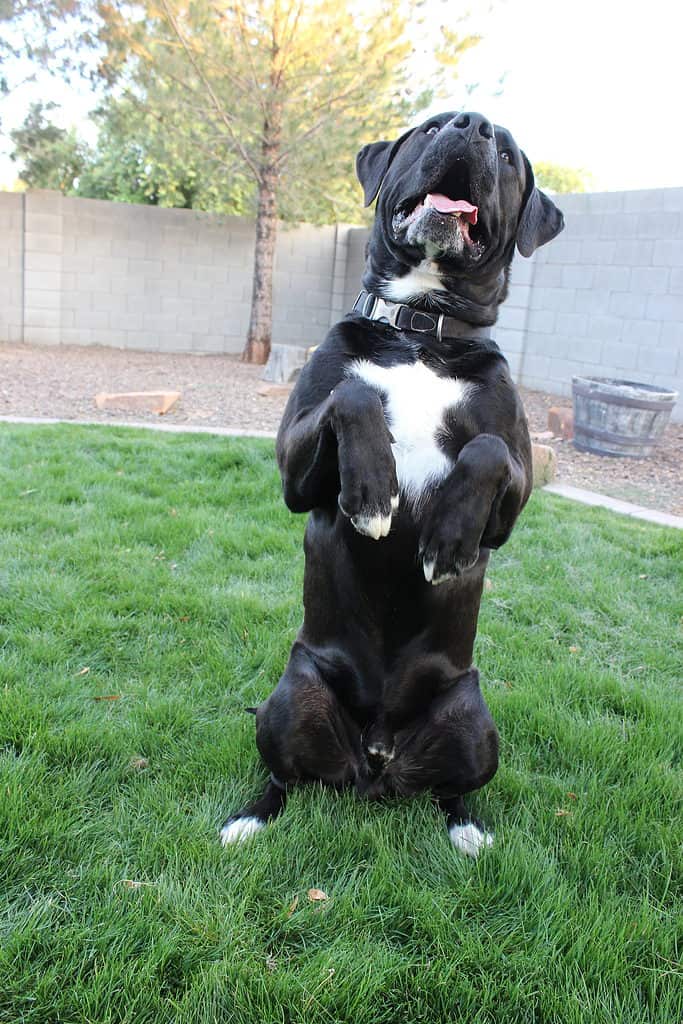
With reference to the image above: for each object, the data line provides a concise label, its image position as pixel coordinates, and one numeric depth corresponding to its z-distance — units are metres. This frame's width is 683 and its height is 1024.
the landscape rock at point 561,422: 7.56
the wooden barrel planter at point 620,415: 6.64
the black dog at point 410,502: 1.88
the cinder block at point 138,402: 7.25
